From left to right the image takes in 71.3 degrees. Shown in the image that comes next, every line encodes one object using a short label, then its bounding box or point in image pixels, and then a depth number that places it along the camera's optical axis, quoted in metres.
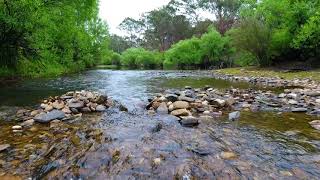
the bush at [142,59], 52.48
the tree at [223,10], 49.74
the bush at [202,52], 36.57
